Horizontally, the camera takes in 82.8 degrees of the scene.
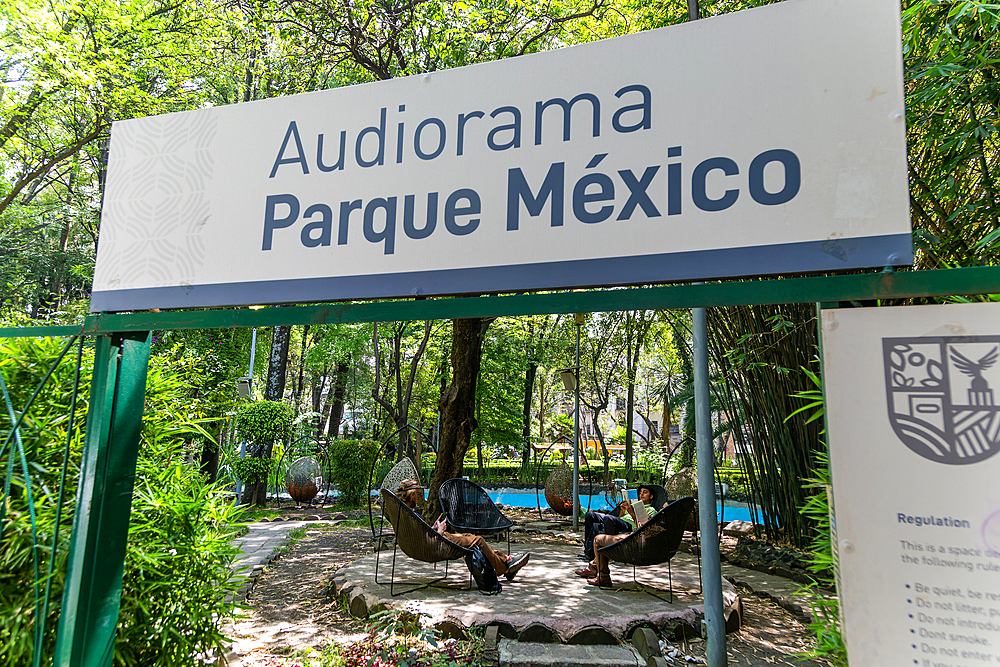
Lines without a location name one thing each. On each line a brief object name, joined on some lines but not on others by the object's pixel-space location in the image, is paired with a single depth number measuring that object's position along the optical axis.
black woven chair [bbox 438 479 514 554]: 6.06
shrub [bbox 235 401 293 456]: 10.06
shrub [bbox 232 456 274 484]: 9.75
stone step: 3.19
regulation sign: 0.99
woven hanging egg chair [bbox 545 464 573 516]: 8.85
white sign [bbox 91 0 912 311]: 1.19
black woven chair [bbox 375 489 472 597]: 4.47
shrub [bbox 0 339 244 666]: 1.58
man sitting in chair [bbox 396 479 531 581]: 4.69
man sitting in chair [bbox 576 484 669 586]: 5.11
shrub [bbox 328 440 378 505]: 10.45
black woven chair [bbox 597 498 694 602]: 4.38
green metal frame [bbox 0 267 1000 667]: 1.28
